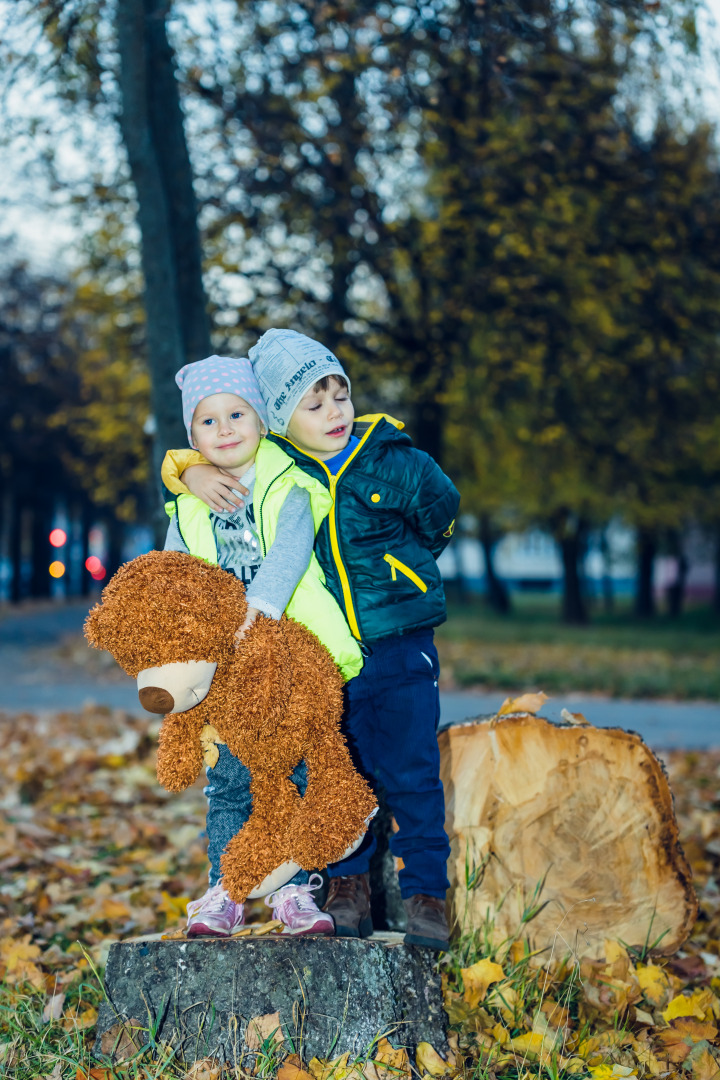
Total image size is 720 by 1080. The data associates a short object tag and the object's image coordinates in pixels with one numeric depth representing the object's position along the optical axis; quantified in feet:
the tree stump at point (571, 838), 10.67
